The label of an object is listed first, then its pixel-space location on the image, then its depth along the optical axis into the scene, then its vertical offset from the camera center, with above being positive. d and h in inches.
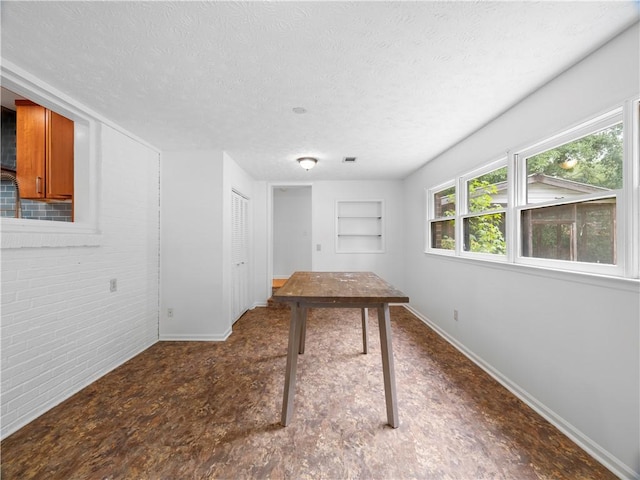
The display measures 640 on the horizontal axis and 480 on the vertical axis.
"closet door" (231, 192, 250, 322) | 146.4 -9.2
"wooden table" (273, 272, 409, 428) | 66.4 -18.7
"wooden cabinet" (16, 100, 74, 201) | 86.4 +30.7
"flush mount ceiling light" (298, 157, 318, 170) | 133.9 +41.5
